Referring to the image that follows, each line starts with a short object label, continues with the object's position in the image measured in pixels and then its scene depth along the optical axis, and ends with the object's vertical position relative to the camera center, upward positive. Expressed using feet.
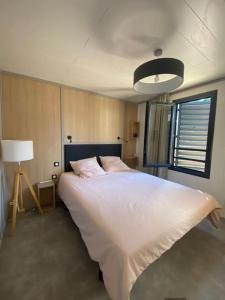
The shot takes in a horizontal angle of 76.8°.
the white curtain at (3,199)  6.31 -3.24
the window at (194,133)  8.72 +0.34
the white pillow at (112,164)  10.25 -2.07
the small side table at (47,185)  8.48 -3.08
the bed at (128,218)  3.45 -2.63
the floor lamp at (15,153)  6.34 -0.89
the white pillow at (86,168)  8.80 -2.11
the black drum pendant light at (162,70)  4.37 +2.20
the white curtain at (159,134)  10.78 +0.28
